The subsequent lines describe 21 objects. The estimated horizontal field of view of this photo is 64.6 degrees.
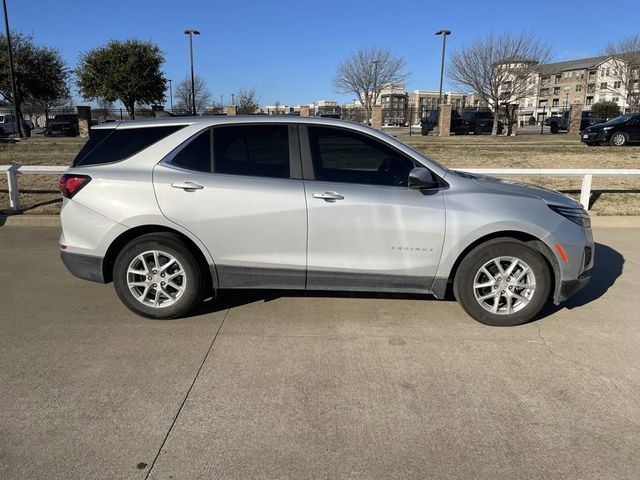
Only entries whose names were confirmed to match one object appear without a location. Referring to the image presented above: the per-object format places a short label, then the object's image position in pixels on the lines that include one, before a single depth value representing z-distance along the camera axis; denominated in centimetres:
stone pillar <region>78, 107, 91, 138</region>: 3112
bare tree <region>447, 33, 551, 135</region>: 3478
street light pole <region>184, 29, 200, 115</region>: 4067
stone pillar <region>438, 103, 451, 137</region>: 3406
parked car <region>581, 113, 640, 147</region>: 1944
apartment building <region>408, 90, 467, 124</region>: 11394
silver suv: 422
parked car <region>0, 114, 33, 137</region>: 3462
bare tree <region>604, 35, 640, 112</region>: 4534
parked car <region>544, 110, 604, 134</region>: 3775
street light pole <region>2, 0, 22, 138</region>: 2752
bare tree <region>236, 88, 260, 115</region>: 4720
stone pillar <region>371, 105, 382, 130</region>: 3444
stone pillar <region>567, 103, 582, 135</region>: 3672
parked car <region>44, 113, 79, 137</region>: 3334
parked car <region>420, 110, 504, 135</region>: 3603
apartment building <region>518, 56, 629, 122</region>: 9188
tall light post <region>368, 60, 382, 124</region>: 4728
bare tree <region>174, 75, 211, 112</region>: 5625
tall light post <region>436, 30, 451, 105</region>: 3700
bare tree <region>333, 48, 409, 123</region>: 4766
